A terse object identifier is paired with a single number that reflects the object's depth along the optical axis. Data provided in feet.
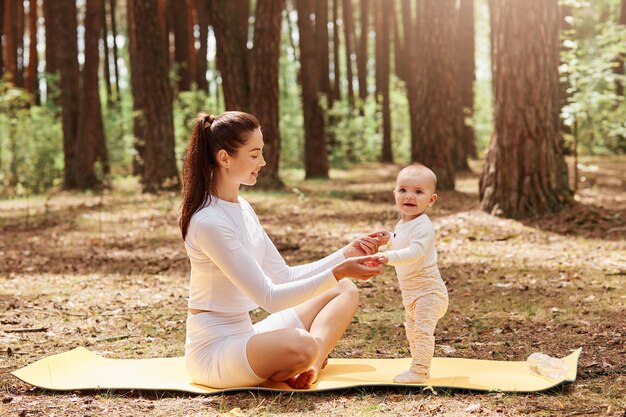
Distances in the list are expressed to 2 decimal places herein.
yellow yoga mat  14.65
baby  14.24
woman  13.89
